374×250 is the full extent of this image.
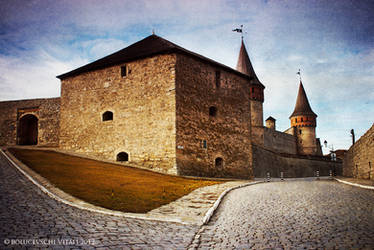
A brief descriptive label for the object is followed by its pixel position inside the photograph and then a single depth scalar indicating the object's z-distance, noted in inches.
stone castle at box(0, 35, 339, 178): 640.4
